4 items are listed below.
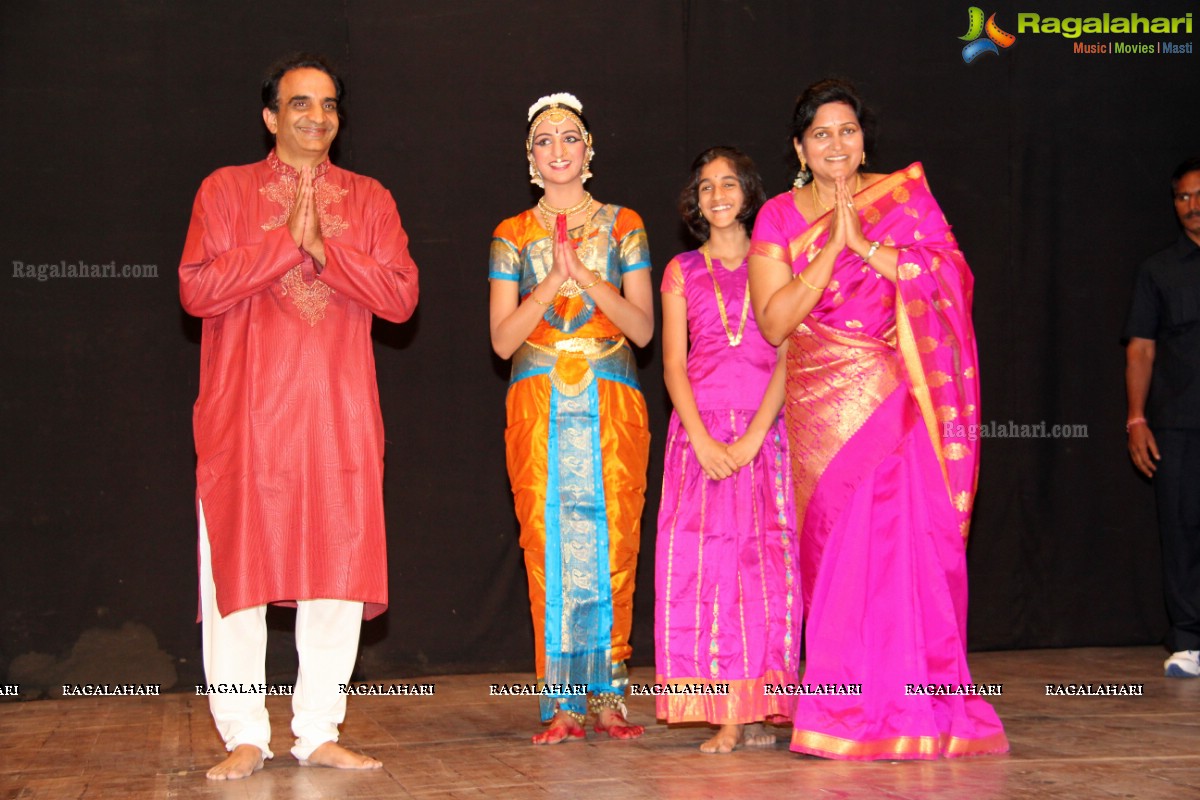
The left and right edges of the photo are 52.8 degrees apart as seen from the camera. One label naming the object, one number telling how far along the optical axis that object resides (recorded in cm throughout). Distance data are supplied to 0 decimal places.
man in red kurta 319
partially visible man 493
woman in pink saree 322
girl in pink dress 341
